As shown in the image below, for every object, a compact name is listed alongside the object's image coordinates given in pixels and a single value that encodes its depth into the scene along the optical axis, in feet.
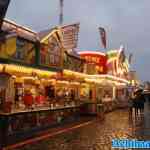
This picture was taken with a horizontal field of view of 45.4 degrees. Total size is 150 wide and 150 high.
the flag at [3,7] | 20.20
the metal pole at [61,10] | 50.89
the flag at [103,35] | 88.34
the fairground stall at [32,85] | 29.83
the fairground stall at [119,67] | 91.29
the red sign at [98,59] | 100.50
